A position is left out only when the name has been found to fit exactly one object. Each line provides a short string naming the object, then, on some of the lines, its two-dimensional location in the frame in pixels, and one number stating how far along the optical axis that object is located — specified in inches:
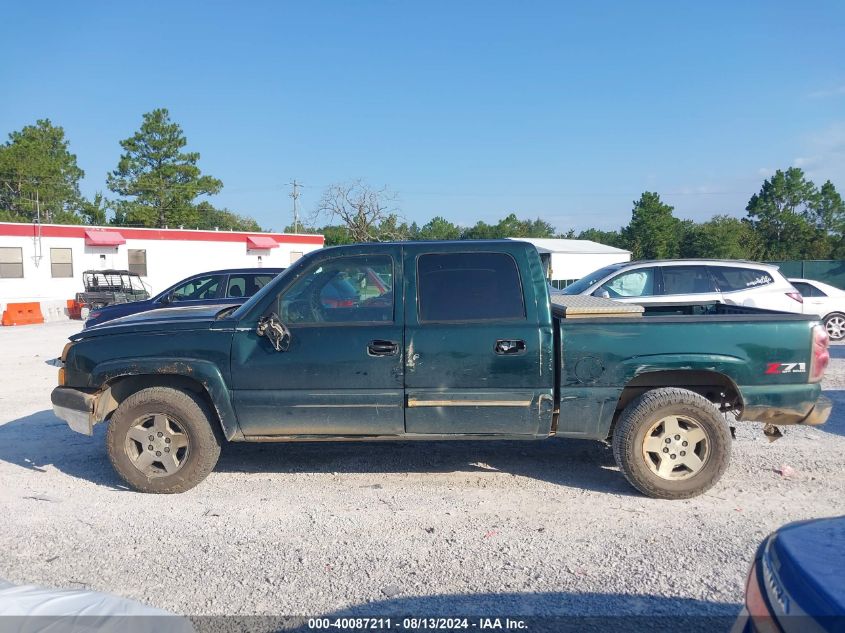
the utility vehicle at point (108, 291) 837.5
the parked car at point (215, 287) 445.4
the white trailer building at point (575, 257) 1508.4
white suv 410.0
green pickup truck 180.9
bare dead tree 1433.3
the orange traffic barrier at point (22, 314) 797.9
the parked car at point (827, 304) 525.0
